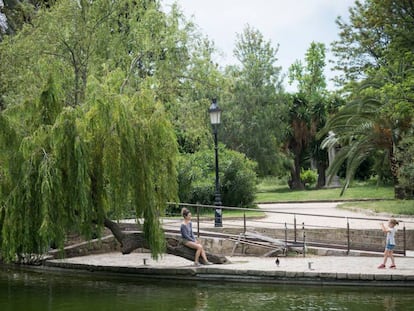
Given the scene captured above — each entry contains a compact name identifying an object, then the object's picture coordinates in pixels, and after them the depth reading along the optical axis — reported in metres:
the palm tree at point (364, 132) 28.78
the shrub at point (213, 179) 27.78
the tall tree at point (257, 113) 45.19
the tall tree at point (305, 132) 48.03
